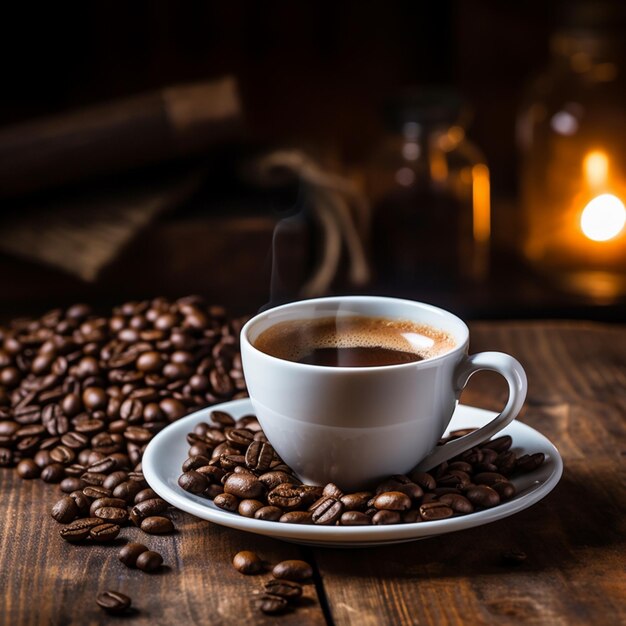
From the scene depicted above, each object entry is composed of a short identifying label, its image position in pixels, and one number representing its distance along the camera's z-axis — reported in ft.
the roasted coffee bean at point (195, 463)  1.70
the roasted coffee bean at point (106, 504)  1.69
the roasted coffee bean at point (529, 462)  1.68
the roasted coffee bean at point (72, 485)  1.76
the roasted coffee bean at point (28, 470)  1.83
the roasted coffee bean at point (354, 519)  1.55
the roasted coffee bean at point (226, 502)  1.60
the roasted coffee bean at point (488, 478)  1.64
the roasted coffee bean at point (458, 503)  1.57
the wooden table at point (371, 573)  1.47
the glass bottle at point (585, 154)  3.16
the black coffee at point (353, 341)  1.73
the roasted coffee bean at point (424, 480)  1.63
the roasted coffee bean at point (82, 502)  1.70
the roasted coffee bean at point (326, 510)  1.56
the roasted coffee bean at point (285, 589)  1.49
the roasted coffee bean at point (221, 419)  1.83
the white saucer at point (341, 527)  1.50
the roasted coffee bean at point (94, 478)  1.77
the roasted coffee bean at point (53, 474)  1.81
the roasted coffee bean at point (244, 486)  1.61
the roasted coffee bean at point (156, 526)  1.64
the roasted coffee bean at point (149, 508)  1.67
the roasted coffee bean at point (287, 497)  1.59
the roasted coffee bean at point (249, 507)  1.57
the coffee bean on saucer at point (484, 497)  1.58
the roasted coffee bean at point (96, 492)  1.72
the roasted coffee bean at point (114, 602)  1.47
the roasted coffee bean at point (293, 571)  1.53
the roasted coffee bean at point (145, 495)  1.70
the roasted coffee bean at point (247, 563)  1.55
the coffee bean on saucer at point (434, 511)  1.54
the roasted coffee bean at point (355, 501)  1.58
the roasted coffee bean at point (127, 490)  1.71
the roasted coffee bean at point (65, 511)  1.68
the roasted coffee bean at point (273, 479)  1.64
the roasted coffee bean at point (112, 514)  1.65
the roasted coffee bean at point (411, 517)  1.54
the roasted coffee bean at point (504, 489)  1.61
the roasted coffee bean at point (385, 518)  1.54
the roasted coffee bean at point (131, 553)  1.56
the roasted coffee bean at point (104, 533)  1.62
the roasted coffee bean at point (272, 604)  1.47
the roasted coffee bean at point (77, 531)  1.62
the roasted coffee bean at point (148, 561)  1.55
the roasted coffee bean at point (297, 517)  1.54
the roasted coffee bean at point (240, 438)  1.74
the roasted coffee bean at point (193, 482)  1.64
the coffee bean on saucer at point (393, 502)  1.56
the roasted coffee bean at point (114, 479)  1.74
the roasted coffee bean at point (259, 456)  1.69
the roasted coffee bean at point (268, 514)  1.56
